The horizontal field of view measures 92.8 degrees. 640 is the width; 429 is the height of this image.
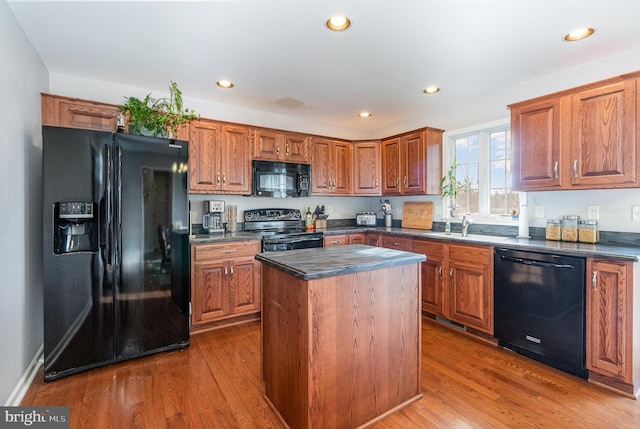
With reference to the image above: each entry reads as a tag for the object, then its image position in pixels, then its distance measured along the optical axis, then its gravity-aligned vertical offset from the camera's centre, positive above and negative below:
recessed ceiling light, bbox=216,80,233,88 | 3.05 +1.31
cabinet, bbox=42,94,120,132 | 2.58 +0.88
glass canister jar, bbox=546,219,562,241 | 2.70 -0.17
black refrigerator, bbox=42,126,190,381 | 2.19 -0.27
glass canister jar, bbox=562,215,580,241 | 2.61 -0.15
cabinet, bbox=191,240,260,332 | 2.99 -0.72
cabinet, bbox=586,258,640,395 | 2.01 -0.79
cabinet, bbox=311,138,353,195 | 4.12 +0.62
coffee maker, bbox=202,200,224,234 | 3.45 -0.05
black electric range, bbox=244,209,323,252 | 3.41 -0.23
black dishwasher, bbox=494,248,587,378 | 2.22 -0.76
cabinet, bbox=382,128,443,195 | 3.79 +0.63
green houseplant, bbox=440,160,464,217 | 3.71 +0.31
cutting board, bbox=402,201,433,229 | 4.02 -0.05
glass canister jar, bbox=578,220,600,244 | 2.51 -0.18
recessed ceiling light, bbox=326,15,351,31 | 2.00 +1.27
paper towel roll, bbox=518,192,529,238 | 2.96 -0.07
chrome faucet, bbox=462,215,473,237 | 3.22 -0.15
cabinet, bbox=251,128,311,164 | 3.64 +0.82
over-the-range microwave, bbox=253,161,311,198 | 3.63 +0.40
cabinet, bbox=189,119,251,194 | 3.25 +0.59
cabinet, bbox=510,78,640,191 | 2.20 +0.58
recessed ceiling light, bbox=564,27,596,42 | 2.14 +1.27
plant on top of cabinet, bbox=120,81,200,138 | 2.54 +0.81
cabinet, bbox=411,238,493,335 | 2.79 -0.71
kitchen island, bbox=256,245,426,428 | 1.56 -0.70
